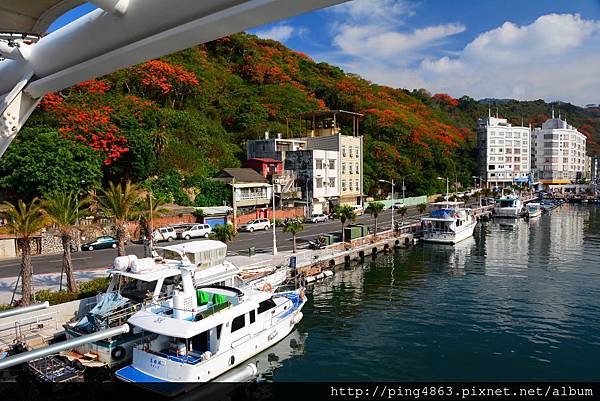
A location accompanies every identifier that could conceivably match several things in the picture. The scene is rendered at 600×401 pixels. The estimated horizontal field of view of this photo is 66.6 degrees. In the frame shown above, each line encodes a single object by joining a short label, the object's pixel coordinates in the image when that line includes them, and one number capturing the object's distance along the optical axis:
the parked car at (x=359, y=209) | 71.54
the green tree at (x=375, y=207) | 51.49
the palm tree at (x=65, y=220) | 26.39
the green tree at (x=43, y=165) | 41.50
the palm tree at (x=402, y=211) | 61.00
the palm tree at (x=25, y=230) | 23.81
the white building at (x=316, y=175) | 68.00
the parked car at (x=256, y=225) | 53.75
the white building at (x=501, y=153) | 135.12
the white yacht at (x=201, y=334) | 19.36
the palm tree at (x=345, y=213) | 48.25
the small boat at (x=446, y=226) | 55.00
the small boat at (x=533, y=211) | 82.88
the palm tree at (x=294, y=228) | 41.19
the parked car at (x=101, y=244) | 41.68
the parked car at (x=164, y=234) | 45.16
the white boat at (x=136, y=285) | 21.08
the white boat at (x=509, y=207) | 82.06
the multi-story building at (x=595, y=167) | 175.12
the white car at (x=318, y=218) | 62.00
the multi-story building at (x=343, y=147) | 73.56
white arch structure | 3.46
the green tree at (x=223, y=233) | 36.62
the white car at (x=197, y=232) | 47.38
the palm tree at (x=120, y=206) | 28.42
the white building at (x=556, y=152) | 152.88
